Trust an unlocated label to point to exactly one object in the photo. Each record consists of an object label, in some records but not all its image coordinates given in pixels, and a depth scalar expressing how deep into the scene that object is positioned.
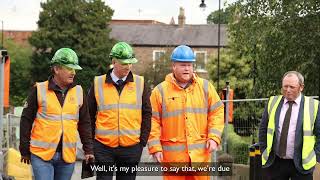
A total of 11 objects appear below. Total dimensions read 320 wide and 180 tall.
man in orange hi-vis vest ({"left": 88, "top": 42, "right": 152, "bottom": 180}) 7.32
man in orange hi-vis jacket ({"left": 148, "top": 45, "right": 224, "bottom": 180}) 6.81
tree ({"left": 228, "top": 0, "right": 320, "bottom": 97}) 20.23
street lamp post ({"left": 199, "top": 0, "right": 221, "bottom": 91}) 34.53
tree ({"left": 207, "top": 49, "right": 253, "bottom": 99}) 44.23
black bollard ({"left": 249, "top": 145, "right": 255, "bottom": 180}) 10.29
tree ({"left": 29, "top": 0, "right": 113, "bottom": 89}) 60.50
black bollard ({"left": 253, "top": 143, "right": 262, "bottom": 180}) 10.14
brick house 70.69
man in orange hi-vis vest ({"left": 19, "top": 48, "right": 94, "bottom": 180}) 6.89
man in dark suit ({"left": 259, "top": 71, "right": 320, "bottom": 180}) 7.39
